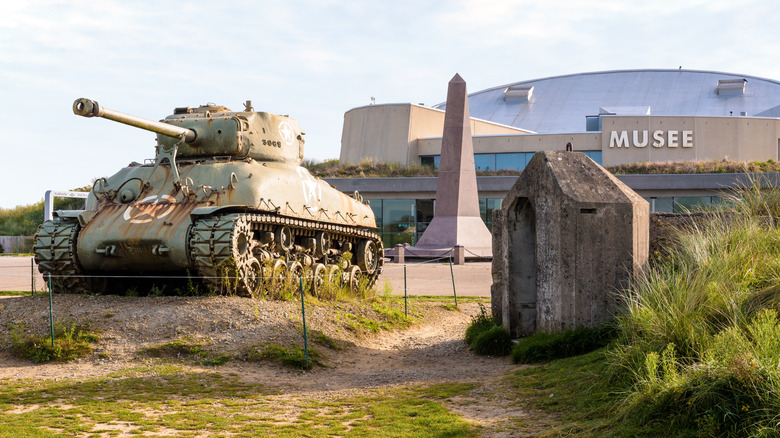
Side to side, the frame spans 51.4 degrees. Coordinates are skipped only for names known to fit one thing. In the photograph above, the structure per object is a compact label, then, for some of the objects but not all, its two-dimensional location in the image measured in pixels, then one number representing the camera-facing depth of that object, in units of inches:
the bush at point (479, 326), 458.6
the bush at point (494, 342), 419.5
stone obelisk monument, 1186.0
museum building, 1589.9
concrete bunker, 371.2
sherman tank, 498.3
